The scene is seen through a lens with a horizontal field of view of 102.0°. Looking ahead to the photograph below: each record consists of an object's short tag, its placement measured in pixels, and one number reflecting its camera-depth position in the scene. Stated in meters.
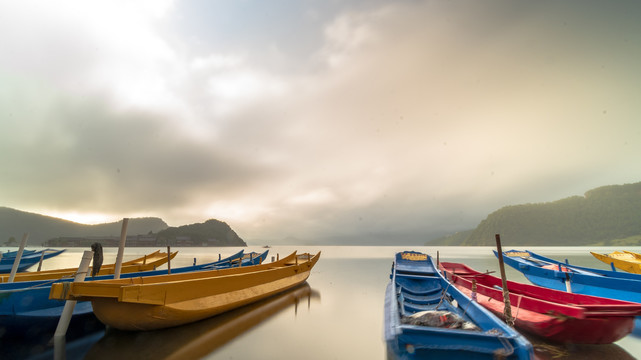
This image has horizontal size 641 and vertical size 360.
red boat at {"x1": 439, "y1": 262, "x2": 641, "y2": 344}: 6.64
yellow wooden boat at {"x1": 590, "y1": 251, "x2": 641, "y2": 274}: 17.17
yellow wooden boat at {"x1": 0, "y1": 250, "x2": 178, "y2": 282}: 11.95
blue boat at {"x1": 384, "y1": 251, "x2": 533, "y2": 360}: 4.62
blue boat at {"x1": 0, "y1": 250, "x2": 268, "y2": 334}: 8.34
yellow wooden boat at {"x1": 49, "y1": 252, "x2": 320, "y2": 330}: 7.60
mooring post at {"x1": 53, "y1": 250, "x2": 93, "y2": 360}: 8.51
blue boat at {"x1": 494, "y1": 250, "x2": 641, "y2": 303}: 10.41
